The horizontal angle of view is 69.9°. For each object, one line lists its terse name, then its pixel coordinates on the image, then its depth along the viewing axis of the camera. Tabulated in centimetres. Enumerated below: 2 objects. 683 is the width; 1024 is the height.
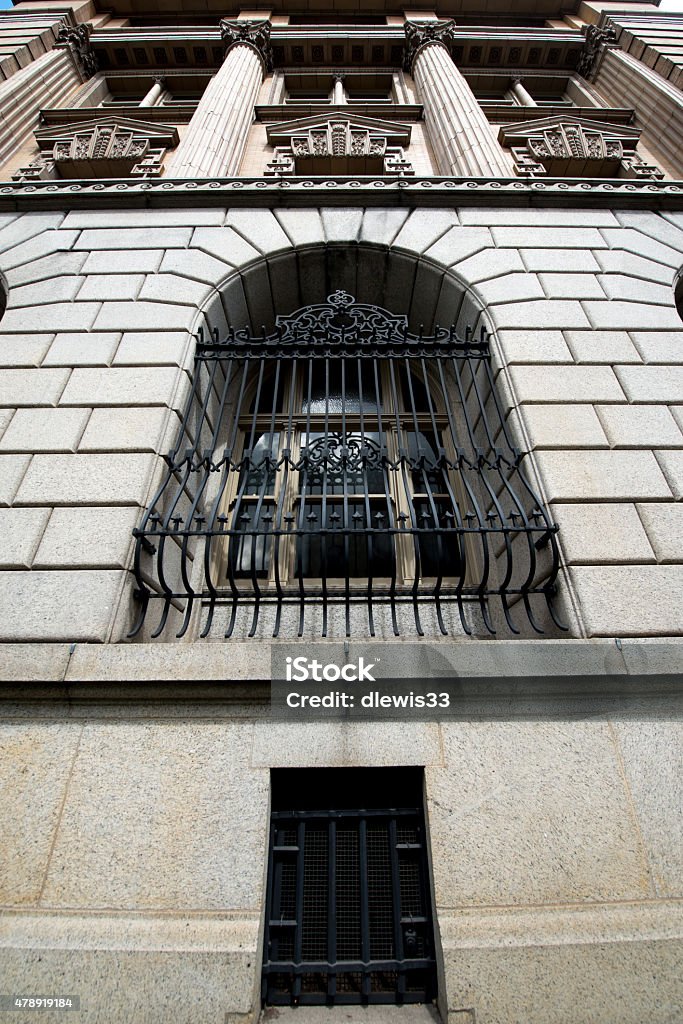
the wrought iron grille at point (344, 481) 374
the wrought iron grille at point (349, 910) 253
